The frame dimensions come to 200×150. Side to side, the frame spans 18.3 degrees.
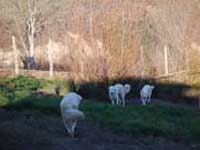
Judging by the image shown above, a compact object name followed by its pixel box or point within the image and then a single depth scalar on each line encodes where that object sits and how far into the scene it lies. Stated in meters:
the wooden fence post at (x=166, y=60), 20.15
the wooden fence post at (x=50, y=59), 20.09
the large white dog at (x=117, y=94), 15.18
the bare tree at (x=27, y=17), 25.72
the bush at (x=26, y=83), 17.46
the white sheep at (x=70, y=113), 9.88
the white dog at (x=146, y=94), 15.33
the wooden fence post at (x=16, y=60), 20.42
